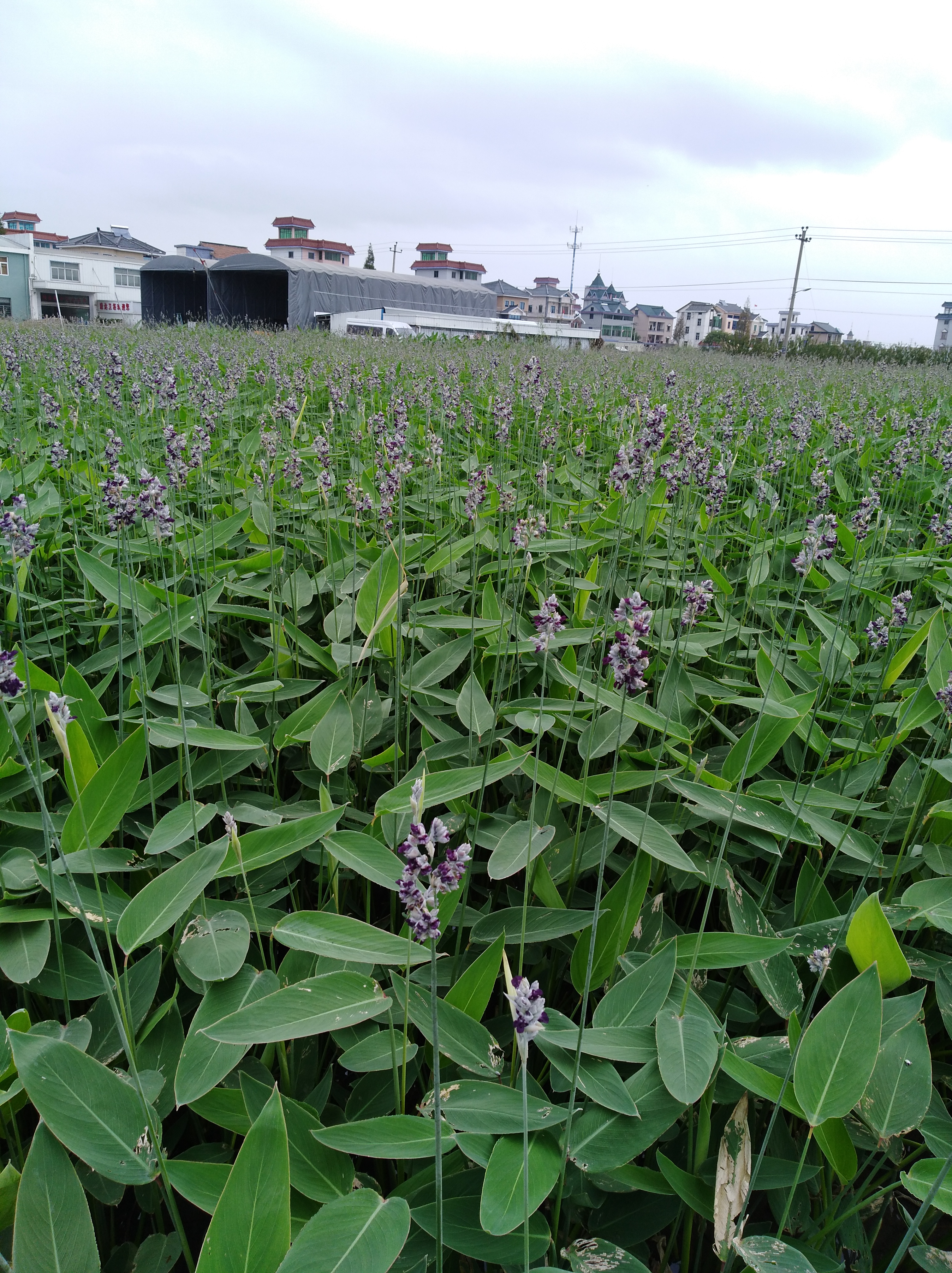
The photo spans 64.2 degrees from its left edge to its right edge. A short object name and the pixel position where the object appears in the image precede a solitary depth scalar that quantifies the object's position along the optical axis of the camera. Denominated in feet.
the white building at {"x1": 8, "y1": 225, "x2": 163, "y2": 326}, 140.56
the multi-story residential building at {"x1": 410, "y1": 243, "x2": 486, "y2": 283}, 258.37
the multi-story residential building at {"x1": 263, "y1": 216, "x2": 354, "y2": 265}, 229.86
